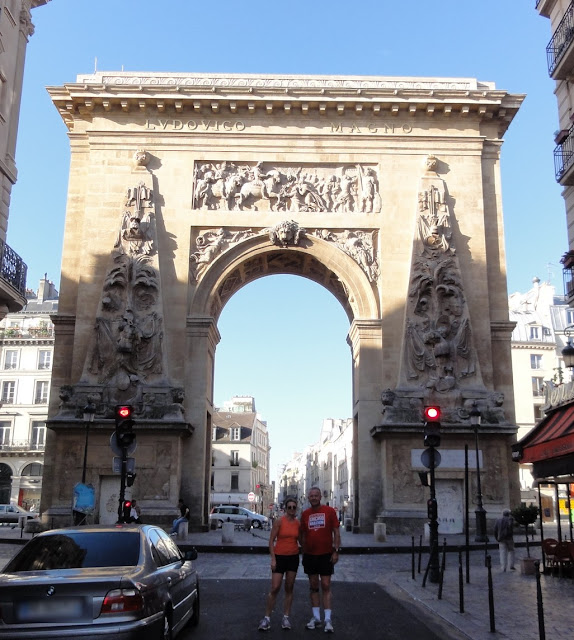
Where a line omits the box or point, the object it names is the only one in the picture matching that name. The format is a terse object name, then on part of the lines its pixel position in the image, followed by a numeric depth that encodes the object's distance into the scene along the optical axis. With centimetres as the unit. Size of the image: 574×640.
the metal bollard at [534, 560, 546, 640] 685
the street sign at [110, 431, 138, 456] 1444
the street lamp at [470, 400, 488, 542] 2266
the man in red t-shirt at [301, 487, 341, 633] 933
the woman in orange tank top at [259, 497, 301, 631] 932
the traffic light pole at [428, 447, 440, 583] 1327
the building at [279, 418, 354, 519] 7469
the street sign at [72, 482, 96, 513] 2155
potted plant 2325
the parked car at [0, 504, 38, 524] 4254
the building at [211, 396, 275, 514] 7507
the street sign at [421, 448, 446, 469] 1409
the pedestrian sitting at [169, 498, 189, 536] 2256
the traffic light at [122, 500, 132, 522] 1455
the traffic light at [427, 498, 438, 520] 1377
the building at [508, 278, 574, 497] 5734
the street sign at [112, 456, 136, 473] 1537
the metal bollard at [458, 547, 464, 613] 1015
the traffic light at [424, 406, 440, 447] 1416
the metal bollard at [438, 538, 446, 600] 1150
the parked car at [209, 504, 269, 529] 4291
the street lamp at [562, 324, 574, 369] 1572
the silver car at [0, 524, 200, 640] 605
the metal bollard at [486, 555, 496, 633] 872
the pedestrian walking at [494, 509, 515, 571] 1561
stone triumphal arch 2528
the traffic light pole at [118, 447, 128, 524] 1399
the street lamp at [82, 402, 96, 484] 2205
